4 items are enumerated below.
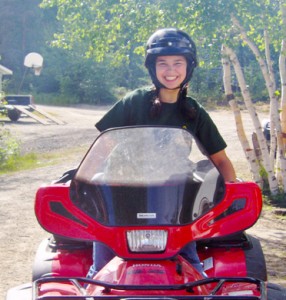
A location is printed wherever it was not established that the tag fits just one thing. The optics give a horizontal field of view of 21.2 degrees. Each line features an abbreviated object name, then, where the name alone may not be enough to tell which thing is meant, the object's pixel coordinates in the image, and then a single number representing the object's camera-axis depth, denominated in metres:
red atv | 3.56
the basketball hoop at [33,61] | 44.50
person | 4.29
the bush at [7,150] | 18.02
